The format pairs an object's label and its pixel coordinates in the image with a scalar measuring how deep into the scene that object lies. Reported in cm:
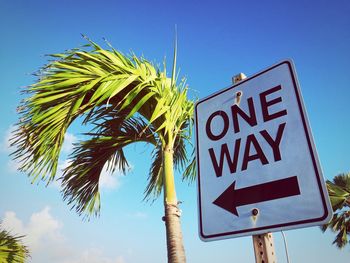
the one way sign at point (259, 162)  90
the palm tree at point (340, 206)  734
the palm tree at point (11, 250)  578
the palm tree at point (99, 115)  275
